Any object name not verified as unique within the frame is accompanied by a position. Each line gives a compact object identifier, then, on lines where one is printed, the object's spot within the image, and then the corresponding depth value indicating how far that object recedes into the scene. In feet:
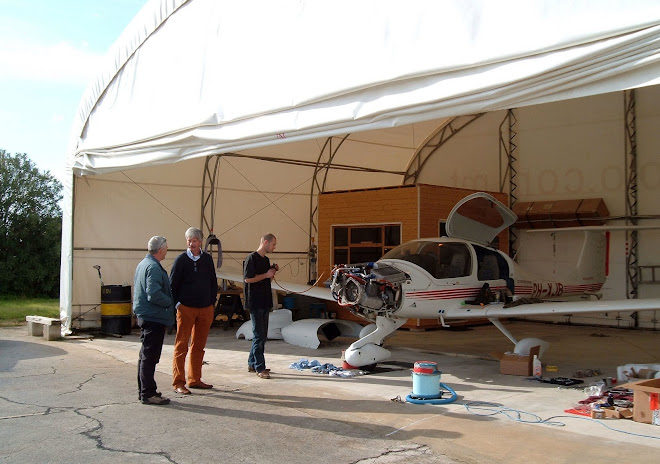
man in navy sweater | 21.72
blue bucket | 21.12
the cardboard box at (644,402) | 18.26
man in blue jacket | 19.88
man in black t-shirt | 24.59
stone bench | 37.35
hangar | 17.99
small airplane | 26.81
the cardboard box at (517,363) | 26.13
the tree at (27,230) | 75.72
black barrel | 39.34
